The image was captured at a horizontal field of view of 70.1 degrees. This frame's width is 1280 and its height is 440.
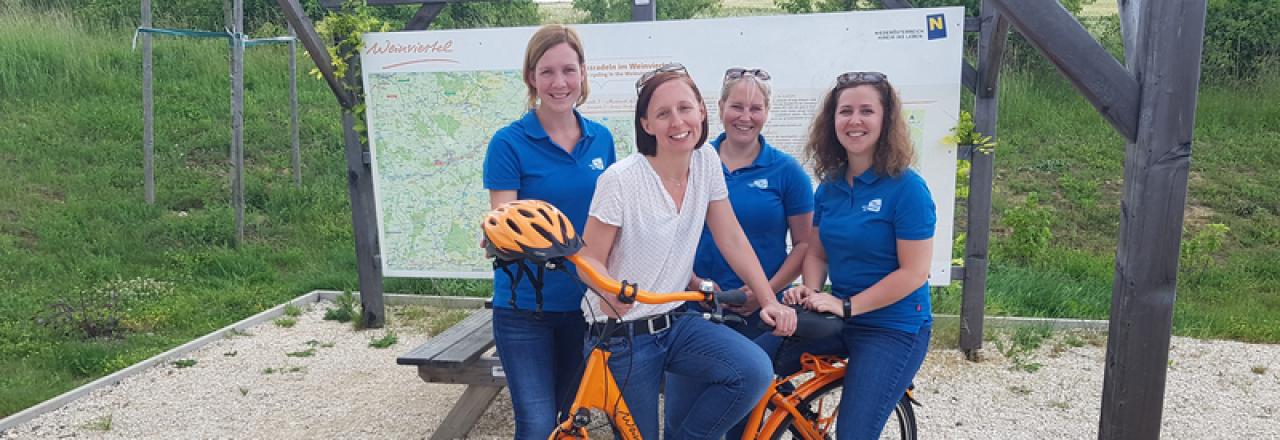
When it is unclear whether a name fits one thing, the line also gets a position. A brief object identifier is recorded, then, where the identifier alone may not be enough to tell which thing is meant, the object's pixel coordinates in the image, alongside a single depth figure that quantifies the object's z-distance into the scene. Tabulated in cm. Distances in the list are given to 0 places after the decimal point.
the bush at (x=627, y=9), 1527
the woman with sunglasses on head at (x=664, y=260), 254
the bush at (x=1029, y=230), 663
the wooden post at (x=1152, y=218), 270
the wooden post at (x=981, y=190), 493
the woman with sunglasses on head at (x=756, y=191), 311
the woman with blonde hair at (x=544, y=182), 279
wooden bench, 409
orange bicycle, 228
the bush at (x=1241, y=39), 1120
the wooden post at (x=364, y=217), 575
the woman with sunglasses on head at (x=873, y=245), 280
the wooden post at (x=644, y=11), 520
